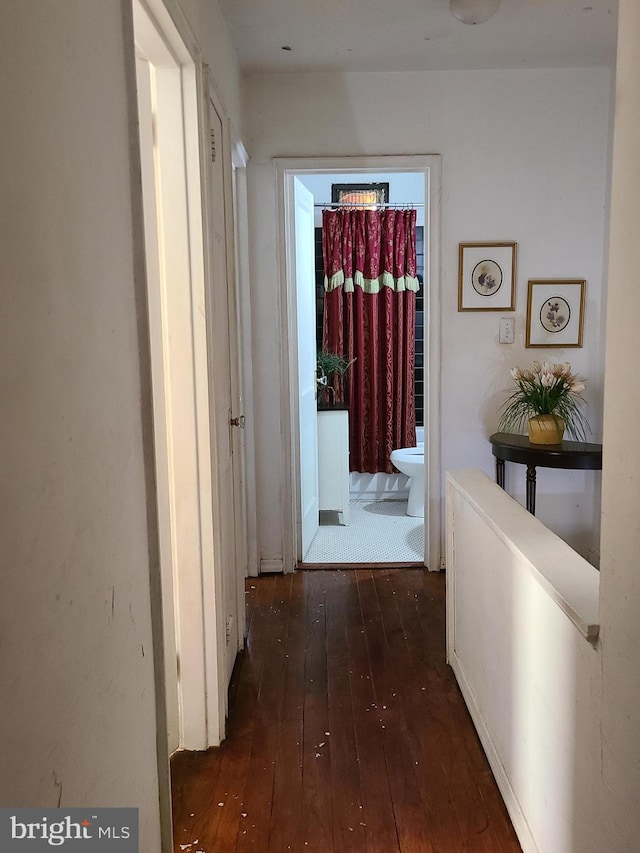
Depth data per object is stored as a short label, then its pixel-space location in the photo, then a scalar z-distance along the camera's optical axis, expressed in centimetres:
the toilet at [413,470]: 470
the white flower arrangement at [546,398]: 339
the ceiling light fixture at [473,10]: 259
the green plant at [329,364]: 493
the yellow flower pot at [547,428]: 338
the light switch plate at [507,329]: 365
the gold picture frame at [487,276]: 360
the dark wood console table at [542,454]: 327
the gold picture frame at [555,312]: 362
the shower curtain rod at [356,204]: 502
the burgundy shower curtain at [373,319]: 505
